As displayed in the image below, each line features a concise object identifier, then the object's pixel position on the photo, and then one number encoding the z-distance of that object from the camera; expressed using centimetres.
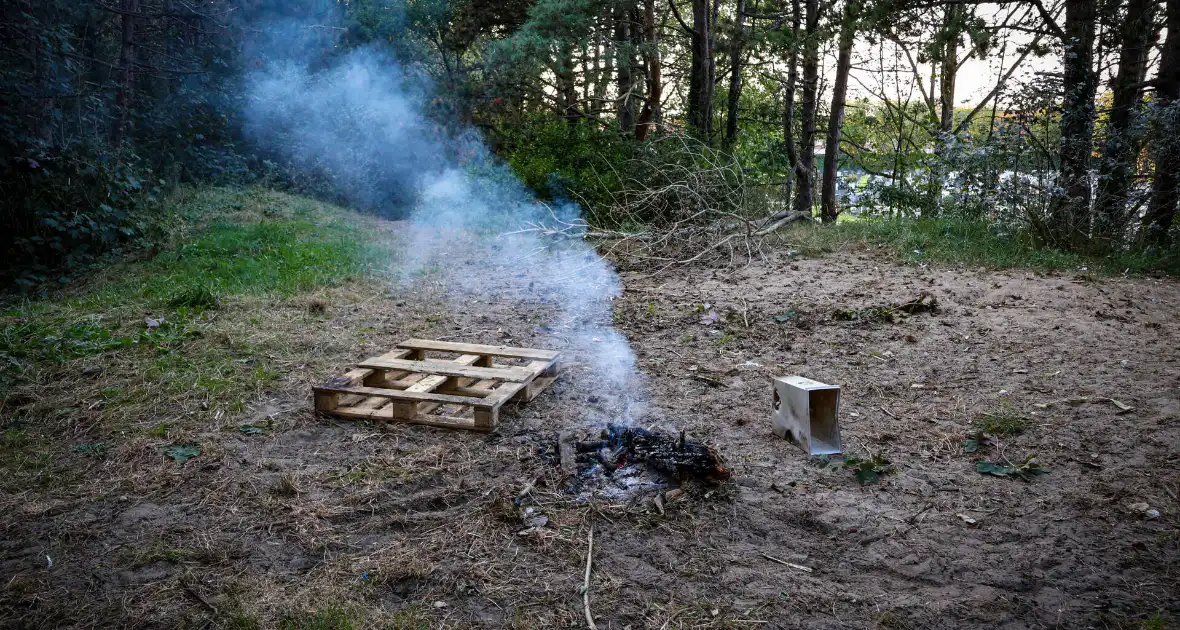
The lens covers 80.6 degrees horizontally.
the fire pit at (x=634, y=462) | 278
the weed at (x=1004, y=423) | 320
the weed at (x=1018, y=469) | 281
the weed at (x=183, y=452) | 302
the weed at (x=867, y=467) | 284
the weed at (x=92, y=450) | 302
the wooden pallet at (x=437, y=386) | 342
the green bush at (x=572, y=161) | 918
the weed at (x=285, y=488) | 276
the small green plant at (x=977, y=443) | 308
